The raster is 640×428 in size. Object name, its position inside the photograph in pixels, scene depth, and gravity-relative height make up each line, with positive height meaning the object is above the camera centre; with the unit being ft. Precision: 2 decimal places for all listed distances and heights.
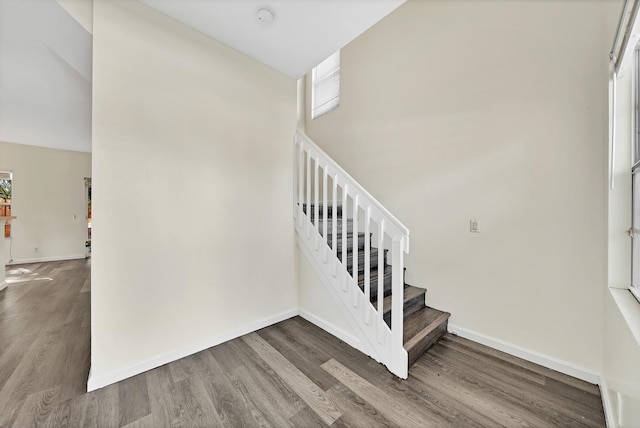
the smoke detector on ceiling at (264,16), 6.00 +4.97
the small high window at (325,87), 12.52 +6.85
